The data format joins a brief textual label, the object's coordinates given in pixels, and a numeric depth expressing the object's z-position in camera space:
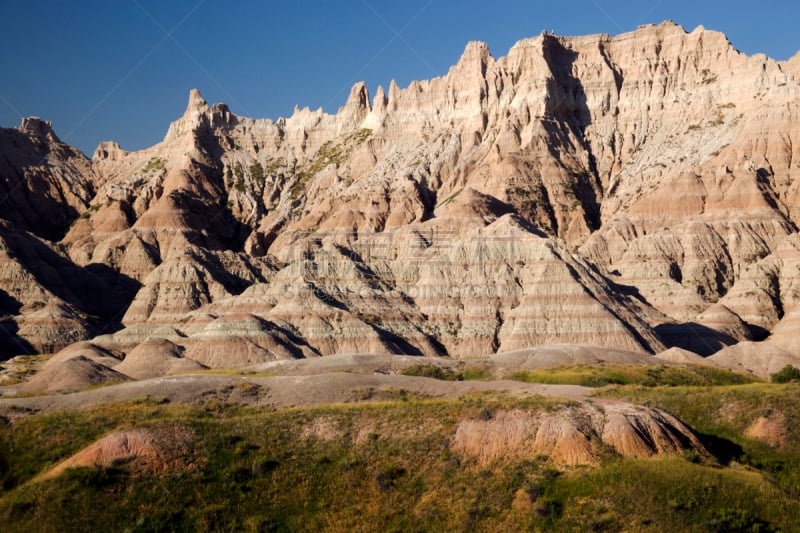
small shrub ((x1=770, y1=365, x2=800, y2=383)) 106.38
